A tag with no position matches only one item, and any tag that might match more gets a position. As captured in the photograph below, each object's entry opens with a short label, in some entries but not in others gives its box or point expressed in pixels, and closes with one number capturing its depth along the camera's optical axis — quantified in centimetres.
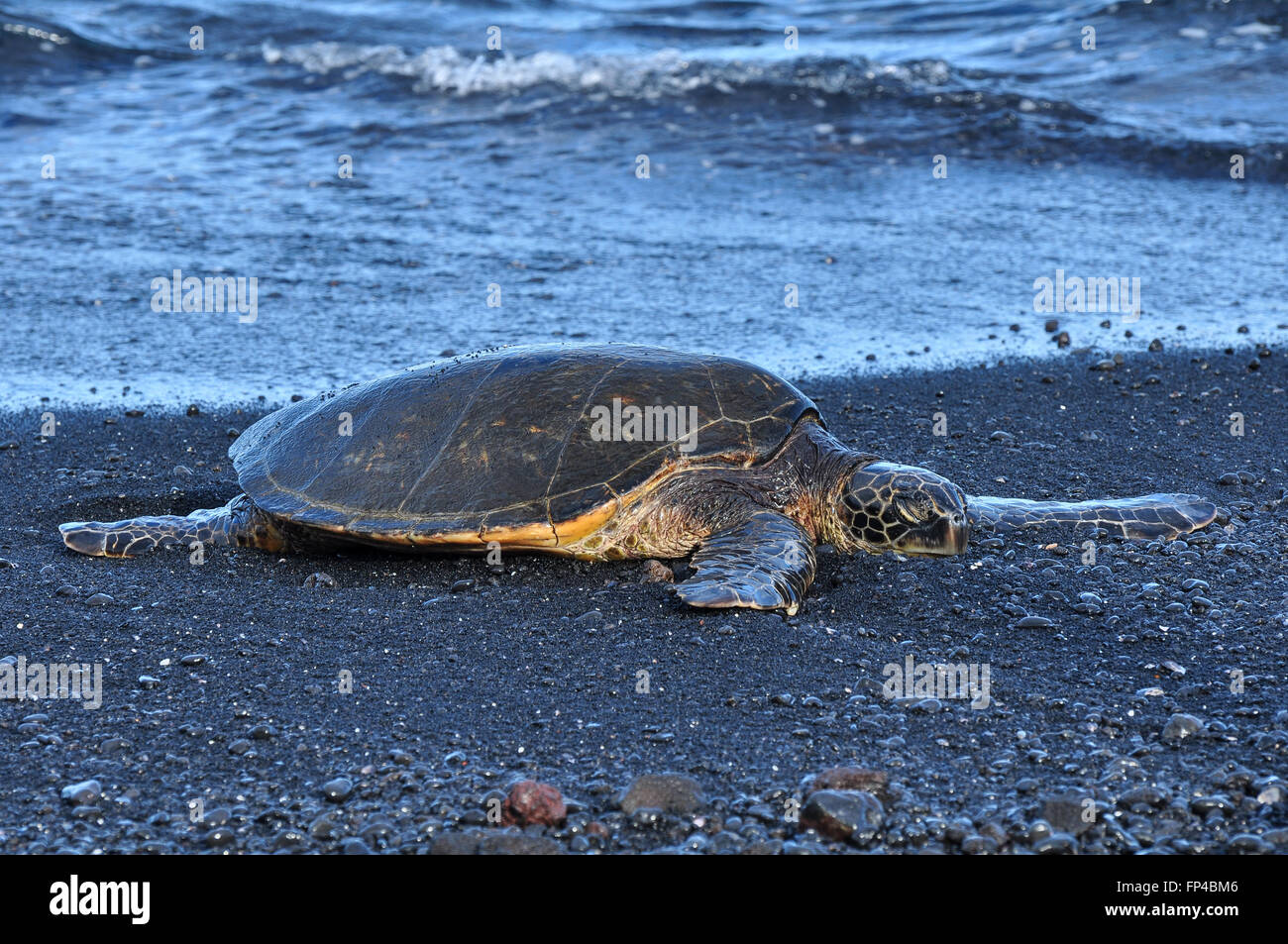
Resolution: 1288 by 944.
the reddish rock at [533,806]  277
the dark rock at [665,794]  281
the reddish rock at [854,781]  287
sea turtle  432
